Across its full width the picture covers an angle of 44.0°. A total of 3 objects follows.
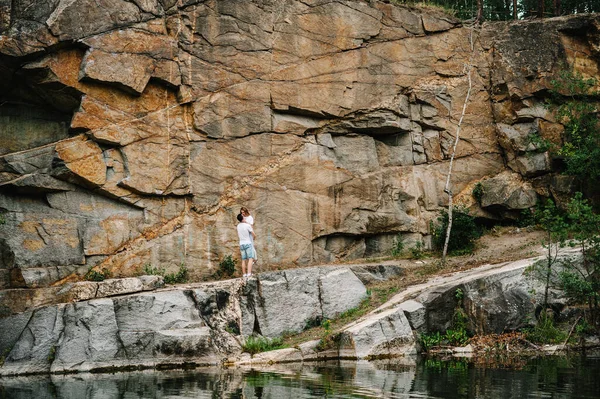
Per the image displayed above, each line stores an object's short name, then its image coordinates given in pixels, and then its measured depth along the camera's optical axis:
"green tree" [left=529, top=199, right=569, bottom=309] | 20.56
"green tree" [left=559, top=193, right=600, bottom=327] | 20.19
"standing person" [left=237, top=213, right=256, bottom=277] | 22.77
